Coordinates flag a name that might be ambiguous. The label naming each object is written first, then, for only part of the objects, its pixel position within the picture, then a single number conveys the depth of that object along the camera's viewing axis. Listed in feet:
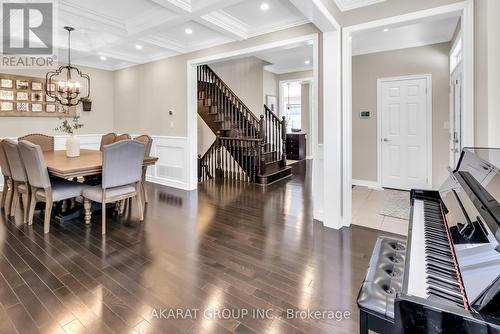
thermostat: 18.25
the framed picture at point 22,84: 17.66
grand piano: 2.35
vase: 13.65
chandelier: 14.55
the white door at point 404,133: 16.58
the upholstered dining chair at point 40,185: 10.25
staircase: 21.22
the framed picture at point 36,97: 18.40
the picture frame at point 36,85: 18.33
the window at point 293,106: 35.19
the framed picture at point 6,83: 17.01
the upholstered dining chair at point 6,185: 12.22
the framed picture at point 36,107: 18.45
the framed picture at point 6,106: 17.02
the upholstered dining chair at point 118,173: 10.46
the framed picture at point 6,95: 17.02
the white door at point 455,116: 13.41
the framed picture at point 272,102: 28.40
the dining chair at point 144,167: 14.14
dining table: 10.36
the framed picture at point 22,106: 17.74
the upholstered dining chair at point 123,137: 15.48
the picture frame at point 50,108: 19.16
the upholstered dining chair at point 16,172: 11.09
